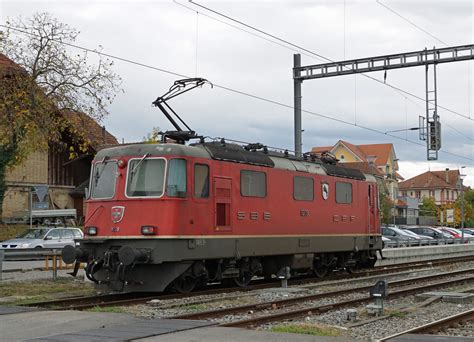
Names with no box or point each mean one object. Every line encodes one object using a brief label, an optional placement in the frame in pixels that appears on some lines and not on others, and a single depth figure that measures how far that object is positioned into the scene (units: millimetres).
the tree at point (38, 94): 26328
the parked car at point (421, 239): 41219
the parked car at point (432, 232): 49066
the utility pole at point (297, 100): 24266
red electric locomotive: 14727
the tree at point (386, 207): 65712
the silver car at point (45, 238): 30453
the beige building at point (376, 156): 103994
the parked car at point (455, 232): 55975
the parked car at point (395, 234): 41969
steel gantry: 23478
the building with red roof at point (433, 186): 128875
